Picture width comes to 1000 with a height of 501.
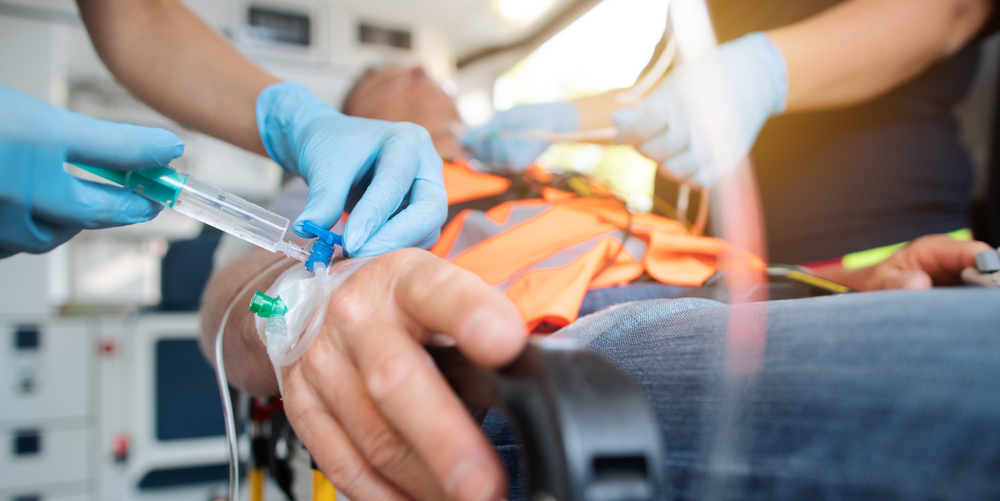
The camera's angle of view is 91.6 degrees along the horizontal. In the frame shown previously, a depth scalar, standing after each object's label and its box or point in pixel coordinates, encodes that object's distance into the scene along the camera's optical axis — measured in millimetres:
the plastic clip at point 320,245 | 449
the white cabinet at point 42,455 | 1658
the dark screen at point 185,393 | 1658
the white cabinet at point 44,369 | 1695
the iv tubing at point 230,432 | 548
